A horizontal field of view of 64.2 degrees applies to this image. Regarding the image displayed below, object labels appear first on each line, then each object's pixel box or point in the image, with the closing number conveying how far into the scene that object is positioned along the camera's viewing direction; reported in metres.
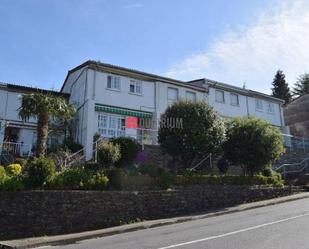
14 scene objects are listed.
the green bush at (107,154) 12.08
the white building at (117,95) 17.14
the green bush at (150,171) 11.63
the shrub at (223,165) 14.98
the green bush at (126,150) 13.45
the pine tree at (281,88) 42.35
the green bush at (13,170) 9.91
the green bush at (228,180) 11.95
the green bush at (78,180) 9.47
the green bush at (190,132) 13.20
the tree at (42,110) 11.76
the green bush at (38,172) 9.01
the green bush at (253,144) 14.18
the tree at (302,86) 45.01
